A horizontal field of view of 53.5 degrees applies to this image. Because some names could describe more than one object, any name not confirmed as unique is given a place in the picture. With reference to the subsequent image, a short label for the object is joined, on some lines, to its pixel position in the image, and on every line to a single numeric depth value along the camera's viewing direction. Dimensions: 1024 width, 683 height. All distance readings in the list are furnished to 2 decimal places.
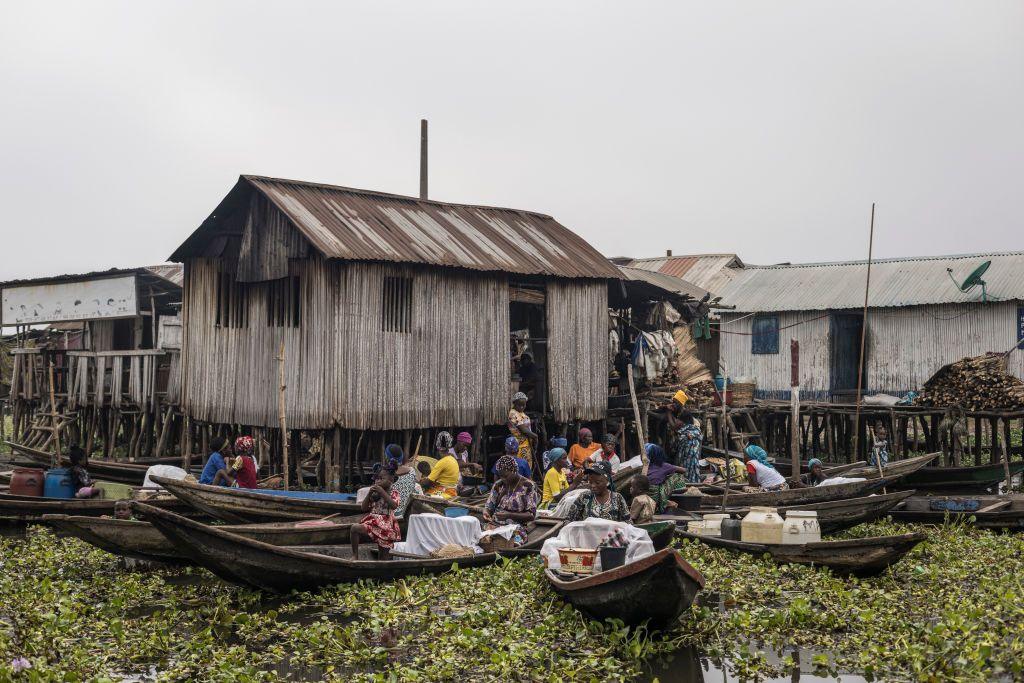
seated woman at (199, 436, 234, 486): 13.73
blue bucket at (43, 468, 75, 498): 13.84
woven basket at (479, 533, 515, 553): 11.41
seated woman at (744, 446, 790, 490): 15.16
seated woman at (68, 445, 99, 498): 13.89
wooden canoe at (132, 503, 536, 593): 9.51
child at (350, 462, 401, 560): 10.90
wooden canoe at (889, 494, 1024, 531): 14.23
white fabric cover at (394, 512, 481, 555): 11.24
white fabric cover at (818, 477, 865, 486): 14.58
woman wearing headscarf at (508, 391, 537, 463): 17.59
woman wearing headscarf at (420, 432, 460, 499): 14.10
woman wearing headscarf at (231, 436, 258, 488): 13.77
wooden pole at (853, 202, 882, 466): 16.67
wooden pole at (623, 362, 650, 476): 13.17
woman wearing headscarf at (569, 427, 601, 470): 16.44
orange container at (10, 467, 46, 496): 13.77
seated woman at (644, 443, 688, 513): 13.42
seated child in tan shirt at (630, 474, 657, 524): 10.57
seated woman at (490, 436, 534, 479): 14.14
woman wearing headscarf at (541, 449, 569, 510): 13.74
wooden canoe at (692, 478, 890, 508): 14.10
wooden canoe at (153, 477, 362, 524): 11.98
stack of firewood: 19.33
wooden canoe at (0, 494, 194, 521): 13.21
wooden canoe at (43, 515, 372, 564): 10.75
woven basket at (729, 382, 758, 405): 23.89
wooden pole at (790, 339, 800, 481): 14.72
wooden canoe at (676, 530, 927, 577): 10.39
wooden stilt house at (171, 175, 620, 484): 16.47
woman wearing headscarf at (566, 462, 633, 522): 9.87
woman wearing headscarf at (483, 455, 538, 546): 11.95
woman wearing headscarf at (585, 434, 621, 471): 14.24
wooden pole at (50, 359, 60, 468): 15.48
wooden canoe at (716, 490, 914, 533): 12.85
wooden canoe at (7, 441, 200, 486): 16.42
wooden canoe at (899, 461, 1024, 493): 17.78
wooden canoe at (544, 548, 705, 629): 7.85
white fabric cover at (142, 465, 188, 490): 14.02
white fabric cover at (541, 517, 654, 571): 9.03
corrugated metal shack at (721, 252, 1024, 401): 25.56
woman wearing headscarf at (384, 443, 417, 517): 12.10
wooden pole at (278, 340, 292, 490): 15.84
